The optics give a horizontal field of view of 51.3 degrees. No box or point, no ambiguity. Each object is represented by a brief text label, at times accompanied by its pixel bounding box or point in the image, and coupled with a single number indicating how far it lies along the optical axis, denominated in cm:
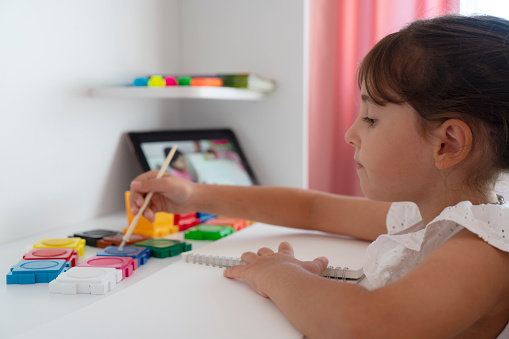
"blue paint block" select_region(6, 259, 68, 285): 64
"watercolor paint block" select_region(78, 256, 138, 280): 67
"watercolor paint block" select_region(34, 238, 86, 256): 77
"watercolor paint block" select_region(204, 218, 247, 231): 97
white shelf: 102
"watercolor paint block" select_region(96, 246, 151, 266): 73
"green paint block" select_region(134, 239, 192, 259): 78
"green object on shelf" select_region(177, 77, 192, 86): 105
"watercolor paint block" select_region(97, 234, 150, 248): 82
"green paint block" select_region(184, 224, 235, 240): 90
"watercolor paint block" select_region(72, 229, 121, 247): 84
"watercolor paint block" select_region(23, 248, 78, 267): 70
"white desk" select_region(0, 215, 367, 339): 50
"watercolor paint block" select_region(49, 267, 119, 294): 61
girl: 47
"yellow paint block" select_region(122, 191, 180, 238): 91
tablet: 112
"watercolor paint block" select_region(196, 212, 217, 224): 104
